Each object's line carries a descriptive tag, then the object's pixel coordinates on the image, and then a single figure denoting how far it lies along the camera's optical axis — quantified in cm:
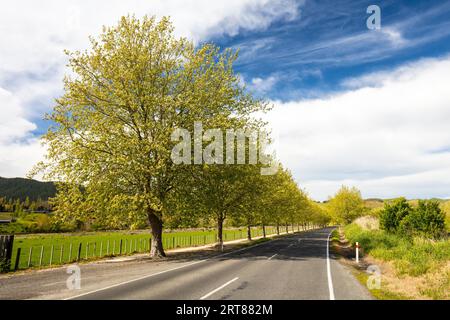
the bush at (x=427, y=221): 2261
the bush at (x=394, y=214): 2934
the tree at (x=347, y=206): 7194
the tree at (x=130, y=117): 1883
